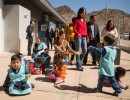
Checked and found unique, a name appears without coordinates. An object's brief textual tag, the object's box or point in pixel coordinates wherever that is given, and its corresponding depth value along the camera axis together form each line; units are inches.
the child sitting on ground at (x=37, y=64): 133.1
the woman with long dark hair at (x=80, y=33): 141.5
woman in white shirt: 157.0
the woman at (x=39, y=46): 153.8
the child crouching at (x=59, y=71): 113.7
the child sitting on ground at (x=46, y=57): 139.7
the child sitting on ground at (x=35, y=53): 149.0
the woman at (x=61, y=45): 130.1
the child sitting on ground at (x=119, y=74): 105.9
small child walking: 96.1
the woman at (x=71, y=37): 167.1
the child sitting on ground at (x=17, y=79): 91.8
